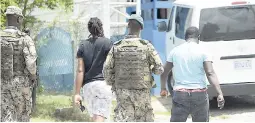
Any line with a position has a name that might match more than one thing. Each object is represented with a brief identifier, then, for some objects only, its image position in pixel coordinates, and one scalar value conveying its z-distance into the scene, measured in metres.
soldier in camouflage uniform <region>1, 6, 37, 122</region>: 11.56
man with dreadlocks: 11.73
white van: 18.62
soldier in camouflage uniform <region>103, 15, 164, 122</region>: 11.17
